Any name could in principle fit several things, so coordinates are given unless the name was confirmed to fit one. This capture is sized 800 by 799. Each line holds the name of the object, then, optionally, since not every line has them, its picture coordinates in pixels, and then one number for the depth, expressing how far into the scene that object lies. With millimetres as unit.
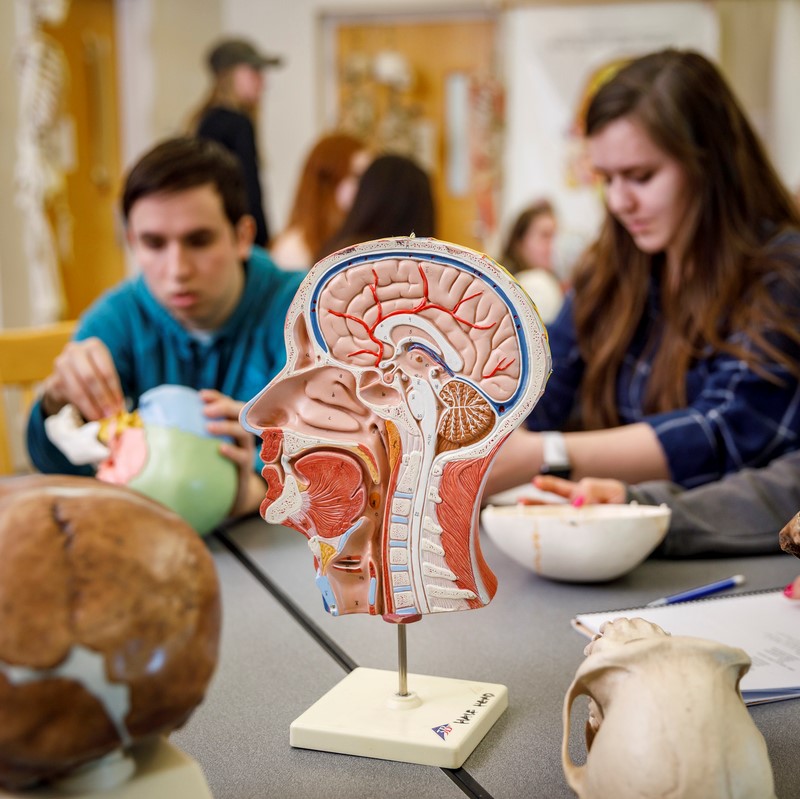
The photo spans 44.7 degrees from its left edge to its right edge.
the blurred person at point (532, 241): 4449
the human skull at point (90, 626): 488
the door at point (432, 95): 5582
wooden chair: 1986
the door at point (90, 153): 4453
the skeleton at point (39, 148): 3396
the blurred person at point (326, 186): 3391
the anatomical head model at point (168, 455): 1228
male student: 1659
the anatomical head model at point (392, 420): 757
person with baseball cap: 3873
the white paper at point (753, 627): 821
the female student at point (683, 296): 1522
